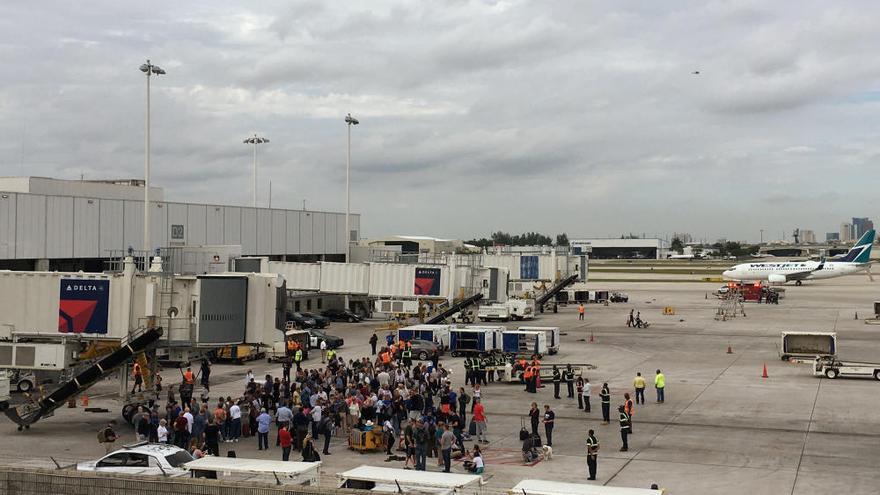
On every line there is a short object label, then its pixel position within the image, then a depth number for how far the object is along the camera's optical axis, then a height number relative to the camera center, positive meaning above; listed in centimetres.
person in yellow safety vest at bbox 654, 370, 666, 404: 3216 -448
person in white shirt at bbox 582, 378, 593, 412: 3062 -456
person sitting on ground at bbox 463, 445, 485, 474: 2128 -483
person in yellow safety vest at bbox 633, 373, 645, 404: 3149 -437
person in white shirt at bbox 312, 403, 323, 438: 2562 -459
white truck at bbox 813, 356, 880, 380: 3762 -447
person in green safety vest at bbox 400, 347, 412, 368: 4241 -467
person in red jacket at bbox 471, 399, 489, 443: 2597 -466
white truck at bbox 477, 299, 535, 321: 6812 -408
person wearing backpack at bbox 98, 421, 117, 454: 2408 -506
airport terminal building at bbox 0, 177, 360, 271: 4931 +169
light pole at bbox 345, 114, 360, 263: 7225 +250
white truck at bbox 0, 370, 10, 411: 3028 -468
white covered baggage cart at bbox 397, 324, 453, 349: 4812 -412
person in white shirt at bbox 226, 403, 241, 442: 2652 -487
